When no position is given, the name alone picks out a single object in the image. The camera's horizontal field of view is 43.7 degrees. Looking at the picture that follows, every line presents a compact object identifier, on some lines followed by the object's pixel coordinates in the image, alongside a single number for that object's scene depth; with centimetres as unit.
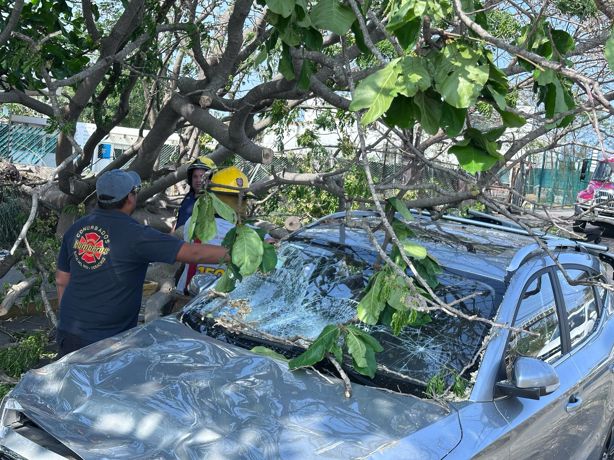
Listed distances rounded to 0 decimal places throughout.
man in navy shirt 427
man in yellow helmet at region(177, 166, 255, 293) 479
